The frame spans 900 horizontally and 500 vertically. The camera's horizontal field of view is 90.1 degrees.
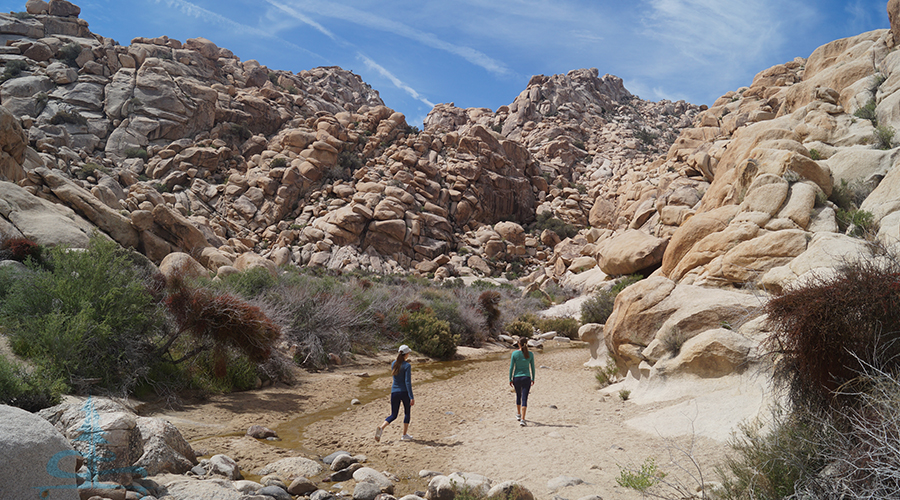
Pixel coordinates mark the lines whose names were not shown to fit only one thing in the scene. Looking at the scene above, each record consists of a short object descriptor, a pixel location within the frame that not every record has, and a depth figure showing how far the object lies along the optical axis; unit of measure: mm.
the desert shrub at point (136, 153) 43594
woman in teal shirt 8680
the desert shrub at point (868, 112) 13362
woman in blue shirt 7972
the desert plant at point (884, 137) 11805
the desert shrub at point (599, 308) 20406
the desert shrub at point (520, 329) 24125
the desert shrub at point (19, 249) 10312
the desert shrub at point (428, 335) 17922
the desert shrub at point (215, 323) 9555
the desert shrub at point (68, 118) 41531
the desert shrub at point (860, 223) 8797
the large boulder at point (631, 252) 22703
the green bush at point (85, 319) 7426
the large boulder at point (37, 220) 11864
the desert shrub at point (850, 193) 10469
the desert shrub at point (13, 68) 43059
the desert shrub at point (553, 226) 49656
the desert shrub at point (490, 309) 23719
